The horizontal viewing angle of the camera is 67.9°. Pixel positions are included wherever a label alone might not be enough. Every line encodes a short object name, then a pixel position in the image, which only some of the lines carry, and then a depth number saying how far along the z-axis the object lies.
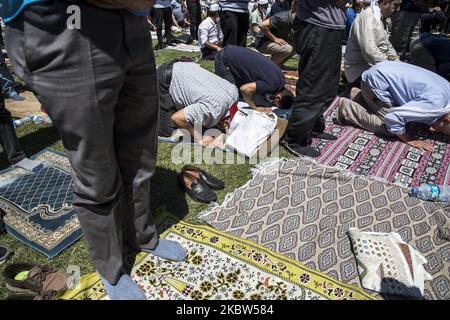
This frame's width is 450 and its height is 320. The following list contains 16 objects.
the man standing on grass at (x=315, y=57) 2.96
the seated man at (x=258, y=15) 8.88
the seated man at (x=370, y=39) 4.06
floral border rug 1.94
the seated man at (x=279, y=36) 5.77
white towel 3.37
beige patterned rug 2.22
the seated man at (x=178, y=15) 11.16
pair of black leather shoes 2.72
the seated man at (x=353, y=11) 6.81
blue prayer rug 2.28
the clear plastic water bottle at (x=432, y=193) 2.72
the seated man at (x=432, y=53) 5.05
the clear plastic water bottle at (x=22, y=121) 3.84
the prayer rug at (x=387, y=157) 3.21
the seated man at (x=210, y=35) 7.01
